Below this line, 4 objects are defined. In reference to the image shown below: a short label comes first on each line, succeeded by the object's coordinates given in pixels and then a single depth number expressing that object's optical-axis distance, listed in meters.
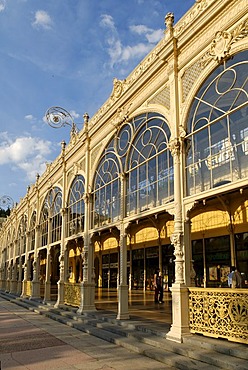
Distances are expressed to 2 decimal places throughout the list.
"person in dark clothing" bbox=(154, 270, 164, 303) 14.79
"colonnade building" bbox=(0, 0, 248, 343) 7.51
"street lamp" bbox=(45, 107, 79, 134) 15.70
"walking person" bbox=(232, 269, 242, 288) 9.88
